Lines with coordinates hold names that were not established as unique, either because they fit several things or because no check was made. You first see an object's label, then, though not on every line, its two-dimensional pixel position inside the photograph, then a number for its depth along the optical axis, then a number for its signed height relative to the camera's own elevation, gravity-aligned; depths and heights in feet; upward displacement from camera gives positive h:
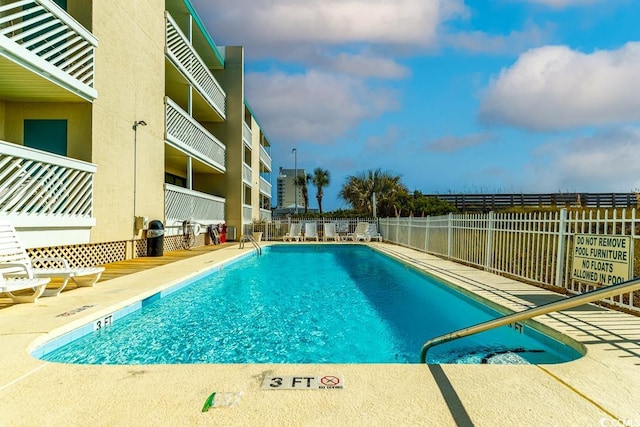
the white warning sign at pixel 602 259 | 14.60 -1.83
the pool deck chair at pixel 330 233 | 68.23 -4.45
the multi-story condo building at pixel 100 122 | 22.39 +6.48
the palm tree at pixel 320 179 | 152.76 +11.09
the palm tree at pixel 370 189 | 105.25 +5.56
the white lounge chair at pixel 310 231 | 68.54 -4.21
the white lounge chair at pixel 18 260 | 15.93 -2.55
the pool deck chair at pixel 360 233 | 67.60 -4.34
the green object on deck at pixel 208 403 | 7.24 -3.76
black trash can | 35.83 -3.13
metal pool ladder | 49.20 -5.34
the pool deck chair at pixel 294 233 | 67.10 -4.76
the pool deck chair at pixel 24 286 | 13.91 -3.08
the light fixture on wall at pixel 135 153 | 33.37 +4.38
